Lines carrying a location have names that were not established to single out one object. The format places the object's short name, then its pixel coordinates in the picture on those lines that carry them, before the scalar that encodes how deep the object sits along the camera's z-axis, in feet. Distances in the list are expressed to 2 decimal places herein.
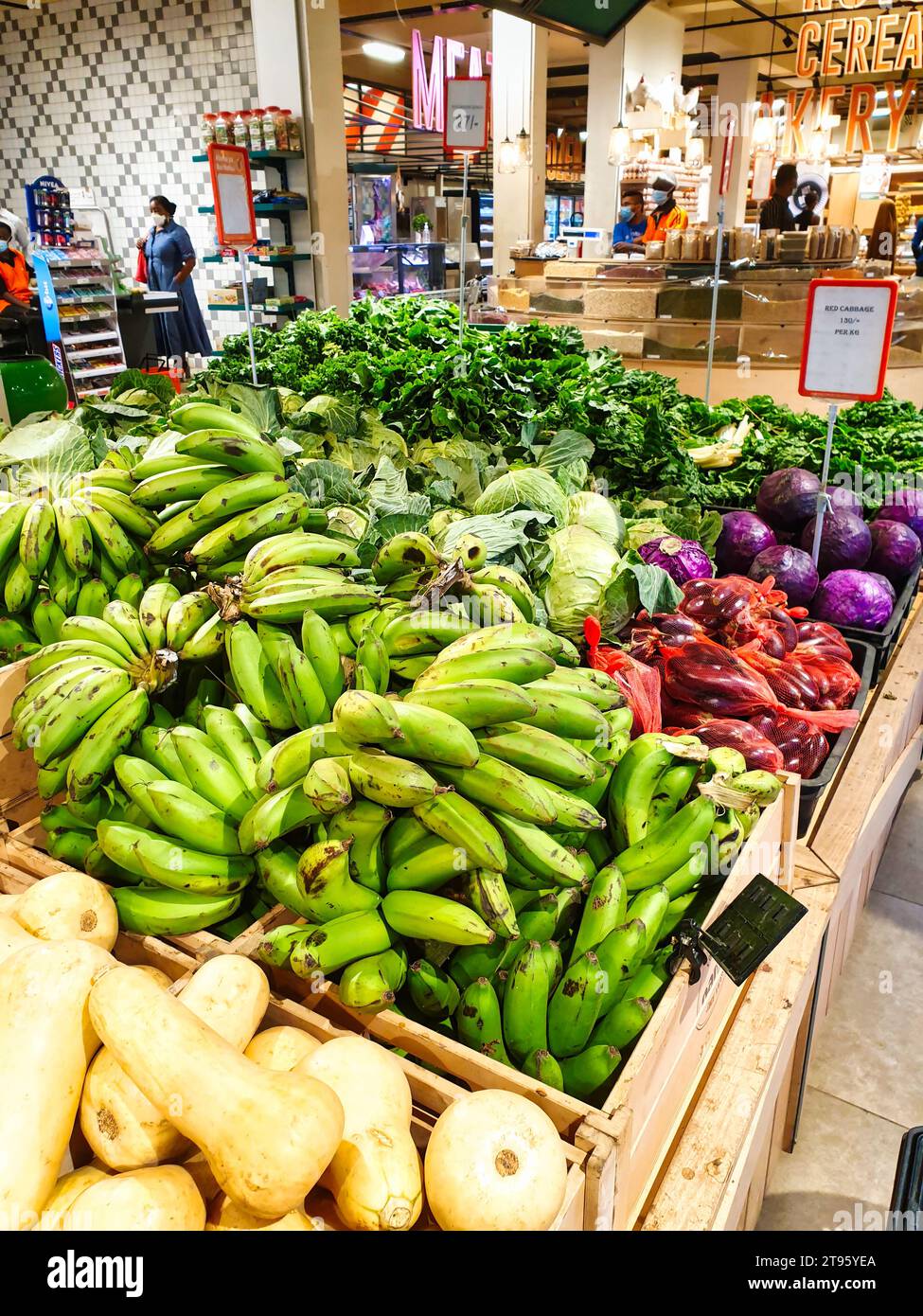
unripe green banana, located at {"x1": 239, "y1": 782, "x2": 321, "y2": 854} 4.07
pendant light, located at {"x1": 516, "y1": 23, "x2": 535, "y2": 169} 36.99
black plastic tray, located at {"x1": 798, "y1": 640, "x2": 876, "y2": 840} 6.40
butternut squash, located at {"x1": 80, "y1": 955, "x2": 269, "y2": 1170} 3.15
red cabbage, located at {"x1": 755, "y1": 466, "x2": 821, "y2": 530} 10.46
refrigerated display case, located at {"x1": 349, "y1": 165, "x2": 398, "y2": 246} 45.11
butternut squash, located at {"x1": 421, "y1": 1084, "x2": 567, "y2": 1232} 3.00
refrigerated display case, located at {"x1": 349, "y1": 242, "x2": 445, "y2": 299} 41.19
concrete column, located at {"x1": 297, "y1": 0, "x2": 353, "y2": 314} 27.58
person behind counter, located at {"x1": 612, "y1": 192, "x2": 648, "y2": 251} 31.55
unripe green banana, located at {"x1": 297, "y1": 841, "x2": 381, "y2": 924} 3.87
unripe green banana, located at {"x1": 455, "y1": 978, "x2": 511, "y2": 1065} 4.00
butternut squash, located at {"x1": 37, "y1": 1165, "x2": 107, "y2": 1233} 2.97
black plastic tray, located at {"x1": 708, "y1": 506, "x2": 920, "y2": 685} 8.61
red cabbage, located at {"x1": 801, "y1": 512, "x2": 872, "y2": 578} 9.82
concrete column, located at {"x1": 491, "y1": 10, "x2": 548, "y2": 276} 37.60
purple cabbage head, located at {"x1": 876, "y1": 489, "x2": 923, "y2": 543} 10.96
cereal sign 30.73
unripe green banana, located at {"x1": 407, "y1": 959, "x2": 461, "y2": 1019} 4.10
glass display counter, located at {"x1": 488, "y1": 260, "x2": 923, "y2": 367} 18.19
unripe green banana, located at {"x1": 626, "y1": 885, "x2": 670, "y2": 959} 4.22
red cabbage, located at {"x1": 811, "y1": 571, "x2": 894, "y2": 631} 8.91
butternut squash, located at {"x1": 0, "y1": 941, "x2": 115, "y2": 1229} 2.97
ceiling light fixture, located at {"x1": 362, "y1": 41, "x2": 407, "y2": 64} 50.21
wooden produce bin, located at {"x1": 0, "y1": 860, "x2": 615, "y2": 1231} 3.25
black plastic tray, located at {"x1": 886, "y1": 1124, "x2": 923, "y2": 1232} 3.60
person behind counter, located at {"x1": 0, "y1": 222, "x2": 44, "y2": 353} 26.40
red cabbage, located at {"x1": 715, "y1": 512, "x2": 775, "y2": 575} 9.96
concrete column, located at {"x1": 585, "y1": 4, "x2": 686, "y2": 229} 40.40
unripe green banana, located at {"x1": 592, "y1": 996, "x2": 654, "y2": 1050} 3.94
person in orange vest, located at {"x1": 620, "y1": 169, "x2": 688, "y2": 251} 30.83
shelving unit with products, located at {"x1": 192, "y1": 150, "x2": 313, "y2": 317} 27.89
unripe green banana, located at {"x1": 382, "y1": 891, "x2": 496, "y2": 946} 3.74
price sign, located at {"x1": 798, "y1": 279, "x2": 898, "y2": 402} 8.34
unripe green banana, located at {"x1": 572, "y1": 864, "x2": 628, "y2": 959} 4.17
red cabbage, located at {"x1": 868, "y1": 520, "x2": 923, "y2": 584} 10.02
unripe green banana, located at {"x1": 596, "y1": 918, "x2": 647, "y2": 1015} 4.02
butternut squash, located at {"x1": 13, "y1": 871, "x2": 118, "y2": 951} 4.16
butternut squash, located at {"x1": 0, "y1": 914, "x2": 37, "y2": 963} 3.84
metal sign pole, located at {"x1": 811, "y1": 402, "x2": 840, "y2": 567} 8.96
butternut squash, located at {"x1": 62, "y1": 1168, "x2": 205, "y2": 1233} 2.84
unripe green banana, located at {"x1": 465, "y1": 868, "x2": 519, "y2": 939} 3.81
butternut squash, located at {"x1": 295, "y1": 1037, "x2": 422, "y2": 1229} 3.10
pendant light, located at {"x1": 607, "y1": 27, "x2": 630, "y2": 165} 38.93
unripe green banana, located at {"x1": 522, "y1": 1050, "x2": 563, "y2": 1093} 3.89
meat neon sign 39.60
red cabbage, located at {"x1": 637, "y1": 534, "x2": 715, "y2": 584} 8.48
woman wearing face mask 30.17
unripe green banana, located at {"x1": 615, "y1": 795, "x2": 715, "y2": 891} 4.56
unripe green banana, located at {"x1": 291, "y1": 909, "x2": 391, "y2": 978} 3.84
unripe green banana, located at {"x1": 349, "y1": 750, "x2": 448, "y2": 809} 3.67
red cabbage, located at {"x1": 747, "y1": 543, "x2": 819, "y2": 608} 9.12
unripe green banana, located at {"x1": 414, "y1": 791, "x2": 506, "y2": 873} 3.77
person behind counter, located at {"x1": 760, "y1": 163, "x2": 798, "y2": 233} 27.30
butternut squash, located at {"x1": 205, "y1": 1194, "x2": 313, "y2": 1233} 3.02
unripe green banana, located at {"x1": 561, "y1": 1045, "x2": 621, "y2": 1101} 3.84
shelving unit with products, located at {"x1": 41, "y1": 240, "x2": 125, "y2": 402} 29.12
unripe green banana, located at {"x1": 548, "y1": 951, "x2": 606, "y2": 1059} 3.92
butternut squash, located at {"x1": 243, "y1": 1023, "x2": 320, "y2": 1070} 3.68
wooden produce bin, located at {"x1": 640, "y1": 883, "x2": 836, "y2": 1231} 4.23
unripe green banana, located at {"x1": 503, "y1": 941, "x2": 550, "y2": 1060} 3.96
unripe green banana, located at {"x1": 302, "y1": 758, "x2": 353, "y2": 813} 3.77
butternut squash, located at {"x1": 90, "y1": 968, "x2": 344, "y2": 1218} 2.85
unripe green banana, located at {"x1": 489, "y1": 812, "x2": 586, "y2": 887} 4.03
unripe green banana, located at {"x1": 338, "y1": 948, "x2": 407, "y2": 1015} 3.82
